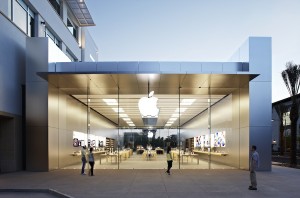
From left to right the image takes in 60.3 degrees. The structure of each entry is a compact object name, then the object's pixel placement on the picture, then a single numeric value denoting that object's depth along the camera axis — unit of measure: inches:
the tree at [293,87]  690.1
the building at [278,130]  1719.2
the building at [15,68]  494.9
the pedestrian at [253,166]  334.3
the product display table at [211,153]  623.6
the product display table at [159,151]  962.4
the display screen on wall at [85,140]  688.9
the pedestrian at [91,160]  461.7
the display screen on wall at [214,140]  644.0
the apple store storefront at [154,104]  481.4
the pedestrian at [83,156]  482.5
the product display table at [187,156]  693.4
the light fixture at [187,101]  692.3
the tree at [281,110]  1294.4
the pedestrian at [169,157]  485.1
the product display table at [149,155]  853.0
